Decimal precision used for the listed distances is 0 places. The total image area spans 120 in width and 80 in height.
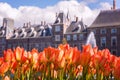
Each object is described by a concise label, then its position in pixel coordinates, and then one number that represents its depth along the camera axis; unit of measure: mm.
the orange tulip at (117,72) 2098
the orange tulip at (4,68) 2057
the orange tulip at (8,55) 2179
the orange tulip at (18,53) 2180
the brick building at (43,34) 60531
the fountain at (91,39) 56281
